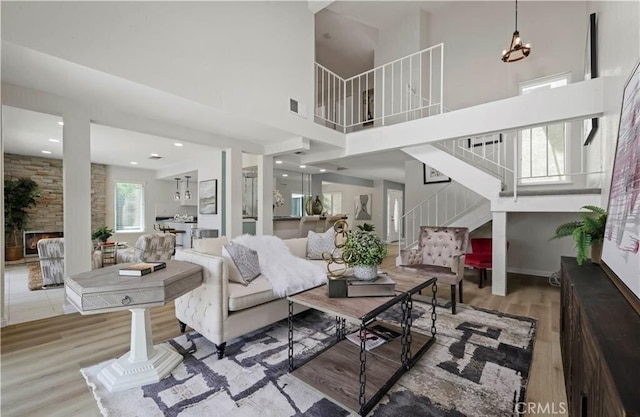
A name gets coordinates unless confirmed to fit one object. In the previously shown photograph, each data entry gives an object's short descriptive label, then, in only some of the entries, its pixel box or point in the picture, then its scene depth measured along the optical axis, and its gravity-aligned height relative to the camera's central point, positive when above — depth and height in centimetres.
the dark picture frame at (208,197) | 586 +20
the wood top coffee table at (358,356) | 163 -111
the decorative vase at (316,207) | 700 -2
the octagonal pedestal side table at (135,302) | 166 -59
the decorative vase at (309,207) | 697 -2
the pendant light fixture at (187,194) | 795 +38
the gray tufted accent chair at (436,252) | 341 -61
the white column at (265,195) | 532 +22
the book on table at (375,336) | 218 -107
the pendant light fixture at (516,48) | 363 +214
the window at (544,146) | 466 +105
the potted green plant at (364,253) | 201 -34
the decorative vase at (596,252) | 182 -30
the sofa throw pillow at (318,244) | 368 -50
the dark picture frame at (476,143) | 499 +119
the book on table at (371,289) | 192 -57
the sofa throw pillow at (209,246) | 275 -40
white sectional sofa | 214 -82
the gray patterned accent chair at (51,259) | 396 -76
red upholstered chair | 412 -77
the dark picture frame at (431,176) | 578 +64
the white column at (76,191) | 298 +16
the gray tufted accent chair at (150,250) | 436 -70
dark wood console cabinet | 65 -41
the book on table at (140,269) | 188 -44
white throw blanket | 253 -62
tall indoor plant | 564 -10
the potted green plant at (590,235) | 173 -18
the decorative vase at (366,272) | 201 -48
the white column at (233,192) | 475 +25
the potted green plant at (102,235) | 464 -48
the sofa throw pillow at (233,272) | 248 -59
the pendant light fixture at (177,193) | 831 +40
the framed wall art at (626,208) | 114 -1
